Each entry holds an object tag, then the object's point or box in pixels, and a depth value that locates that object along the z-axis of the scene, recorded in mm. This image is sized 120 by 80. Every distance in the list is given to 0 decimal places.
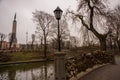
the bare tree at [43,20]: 16667
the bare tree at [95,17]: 8478
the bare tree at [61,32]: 16716
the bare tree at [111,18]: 8575
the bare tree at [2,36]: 24508
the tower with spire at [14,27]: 31414
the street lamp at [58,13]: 3825
